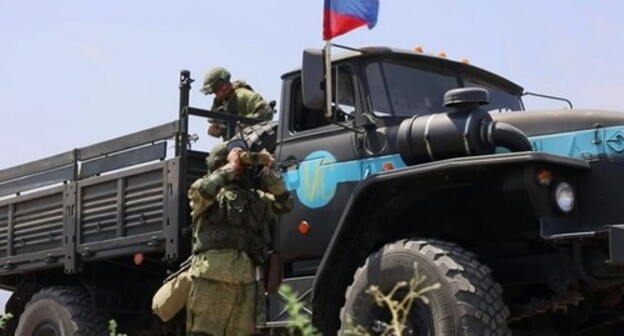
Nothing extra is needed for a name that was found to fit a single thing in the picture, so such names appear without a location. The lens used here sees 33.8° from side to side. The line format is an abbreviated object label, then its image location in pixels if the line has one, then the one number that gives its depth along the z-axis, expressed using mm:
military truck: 5008
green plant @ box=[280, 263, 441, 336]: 2438
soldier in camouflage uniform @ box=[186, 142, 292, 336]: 5684
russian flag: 5852
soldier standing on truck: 7289
